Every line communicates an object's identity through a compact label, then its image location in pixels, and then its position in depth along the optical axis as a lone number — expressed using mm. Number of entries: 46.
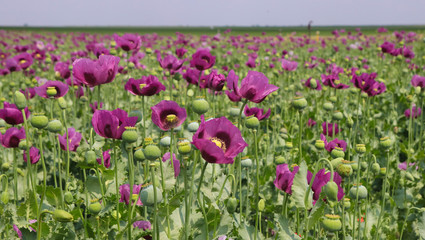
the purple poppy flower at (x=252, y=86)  1470
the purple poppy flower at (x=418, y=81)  3141
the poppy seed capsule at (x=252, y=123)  1686
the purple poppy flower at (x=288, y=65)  4148
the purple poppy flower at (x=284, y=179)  1534
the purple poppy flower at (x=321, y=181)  1478
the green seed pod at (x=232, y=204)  1478
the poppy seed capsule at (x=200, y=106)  1466
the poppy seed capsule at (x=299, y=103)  1868
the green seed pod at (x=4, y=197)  1576
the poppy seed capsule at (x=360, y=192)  1578
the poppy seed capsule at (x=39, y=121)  1487
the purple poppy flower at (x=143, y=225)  1653
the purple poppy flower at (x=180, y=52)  3593
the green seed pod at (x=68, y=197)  1573
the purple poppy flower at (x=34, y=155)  2012
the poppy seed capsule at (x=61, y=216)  1140
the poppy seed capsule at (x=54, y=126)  1616
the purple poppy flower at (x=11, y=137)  1889
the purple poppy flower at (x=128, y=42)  2906
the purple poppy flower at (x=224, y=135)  1200
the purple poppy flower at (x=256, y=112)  2303
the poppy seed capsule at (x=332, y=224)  1217
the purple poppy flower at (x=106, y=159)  2086
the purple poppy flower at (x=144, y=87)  1927
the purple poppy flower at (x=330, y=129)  2979
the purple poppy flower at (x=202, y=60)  2521
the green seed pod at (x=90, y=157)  1605
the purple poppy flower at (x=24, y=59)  4184
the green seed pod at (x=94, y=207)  1431
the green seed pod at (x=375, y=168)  1854
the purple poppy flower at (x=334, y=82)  3402
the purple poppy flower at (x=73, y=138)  2380
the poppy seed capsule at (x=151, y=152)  1201
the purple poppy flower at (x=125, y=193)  1630
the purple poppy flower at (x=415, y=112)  3696
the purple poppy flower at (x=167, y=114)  1422
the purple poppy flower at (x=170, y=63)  2967
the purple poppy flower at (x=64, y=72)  3616
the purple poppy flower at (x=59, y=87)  2111
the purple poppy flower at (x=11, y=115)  1910
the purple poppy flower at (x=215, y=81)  2221
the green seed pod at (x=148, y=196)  1227
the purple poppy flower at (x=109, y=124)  1380
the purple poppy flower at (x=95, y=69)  1636
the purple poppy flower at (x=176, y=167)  1674
